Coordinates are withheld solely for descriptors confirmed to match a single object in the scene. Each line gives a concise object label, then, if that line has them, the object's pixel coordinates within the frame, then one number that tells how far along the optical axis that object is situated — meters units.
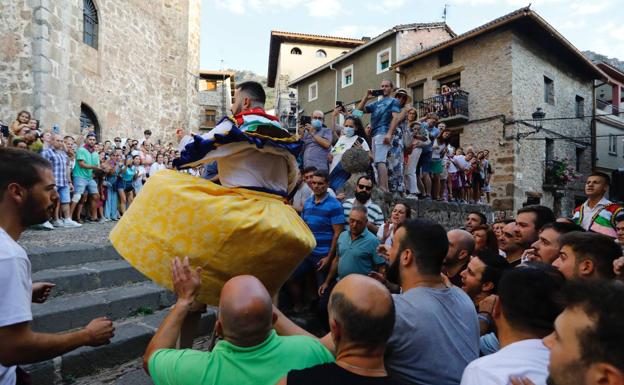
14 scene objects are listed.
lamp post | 17.52
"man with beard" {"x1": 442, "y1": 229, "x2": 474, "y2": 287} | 3.56
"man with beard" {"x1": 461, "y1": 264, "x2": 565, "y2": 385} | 1.56
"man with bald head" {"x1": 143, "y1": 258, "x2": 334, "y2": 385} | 1.57
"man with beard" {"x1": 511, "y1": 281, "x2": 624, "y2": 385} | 1.13
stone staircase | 3.42
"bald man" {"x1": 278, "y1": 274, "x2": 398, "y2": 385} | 1.44
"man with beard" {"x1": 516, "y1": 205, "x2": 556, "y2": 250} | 3.99
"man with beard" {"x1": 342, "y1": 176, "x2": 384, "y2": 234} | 5.39
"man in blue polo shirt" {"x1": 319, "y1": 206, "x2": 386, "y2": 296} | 4.26
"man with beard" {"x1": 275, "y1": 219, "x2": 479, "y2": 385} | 1.95
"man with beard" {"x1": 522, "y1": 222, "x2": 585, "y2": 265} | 3.25
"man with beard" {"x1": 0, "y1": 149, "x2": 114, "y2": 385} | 1.69
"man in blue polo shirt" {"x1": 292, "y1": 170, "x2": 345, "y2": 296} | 4.67
